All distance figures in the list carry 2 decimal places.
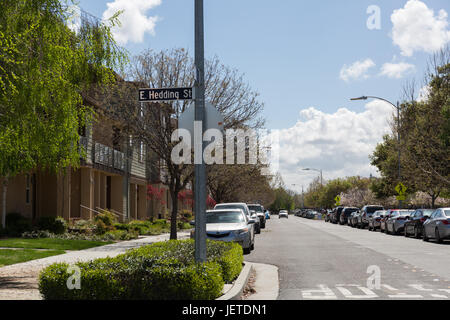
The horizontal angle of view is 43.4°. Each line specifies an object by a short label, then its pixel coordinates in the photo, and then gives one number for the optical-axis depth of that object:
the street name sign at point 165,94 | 9.04
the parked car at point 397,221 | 30.84
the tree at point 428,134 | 33.22
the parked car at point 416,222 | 26.39
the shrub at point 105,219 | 27.53
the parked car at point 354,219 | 44.80
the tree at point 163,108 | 23.77
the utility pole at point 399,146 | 36.29
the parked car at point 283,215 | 98.09
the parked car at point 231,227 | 18.03
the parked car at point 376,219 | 36.86
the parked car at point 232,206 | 26.81
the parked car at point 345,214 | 52.40
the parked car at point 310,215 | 99.02
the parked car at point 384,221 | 34.33
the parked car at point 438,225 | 22.77
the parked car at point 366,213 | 41.97
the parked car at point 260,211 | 40.44
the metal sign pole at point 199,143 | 9.00
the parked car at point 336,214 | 56.64
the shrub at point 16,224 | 22.67
